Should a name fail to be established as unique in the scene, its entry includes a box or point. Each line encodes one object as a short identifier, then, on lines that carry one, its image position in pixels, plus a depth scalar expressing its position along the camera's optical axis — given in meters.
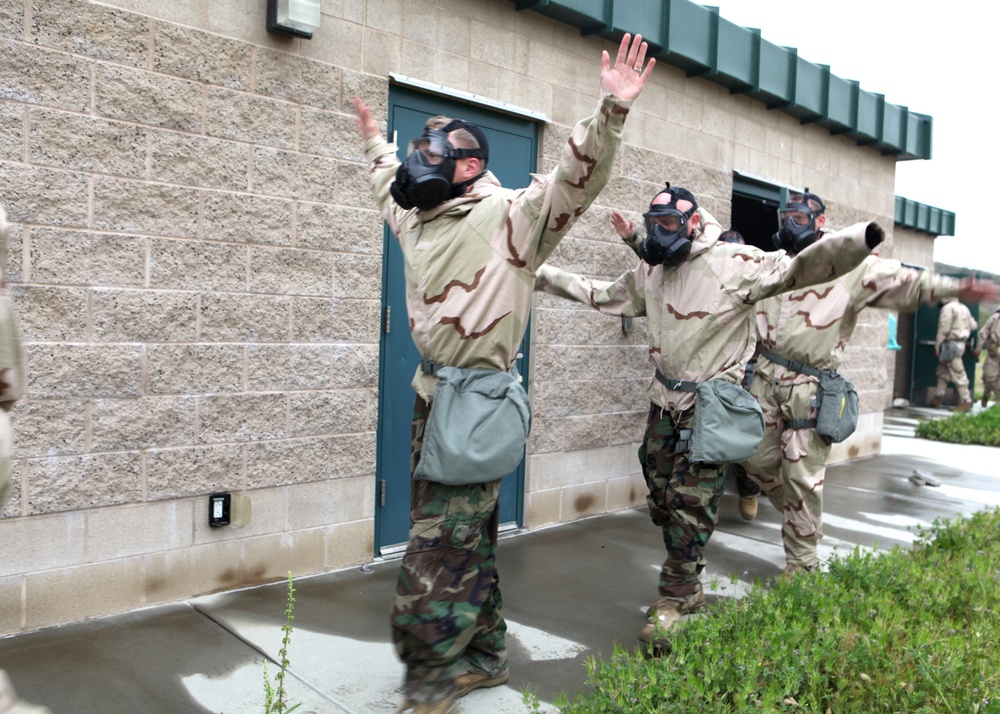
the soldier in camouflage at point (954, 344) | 14.77
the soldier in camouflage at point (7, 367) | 2.14
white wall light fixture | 4.21
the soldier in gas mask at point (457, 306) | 2.96
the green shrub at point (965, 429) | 10.92
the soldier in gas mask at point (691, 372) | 4.02
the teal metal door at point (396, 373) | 5.00
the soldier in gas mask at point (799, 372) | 4.92
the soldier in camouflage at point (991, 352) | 14.35
